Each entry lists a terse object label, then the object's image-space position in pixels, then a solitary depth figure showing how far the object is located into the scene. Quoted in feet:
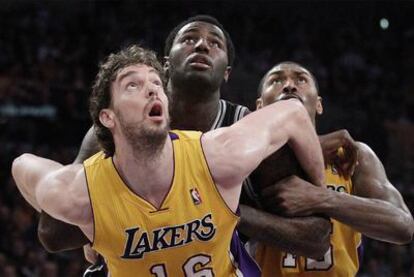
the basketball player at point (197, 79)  26.23
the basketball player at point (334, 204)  23.85
